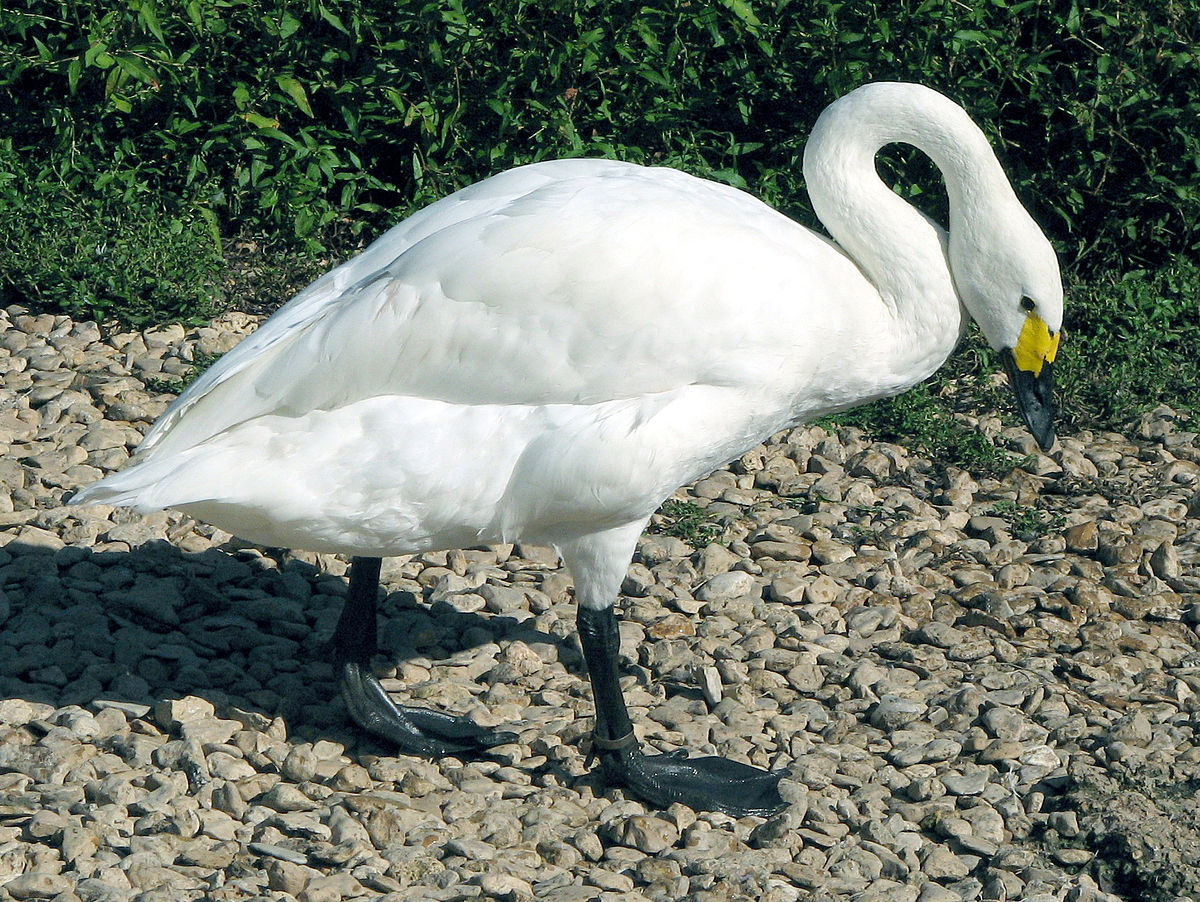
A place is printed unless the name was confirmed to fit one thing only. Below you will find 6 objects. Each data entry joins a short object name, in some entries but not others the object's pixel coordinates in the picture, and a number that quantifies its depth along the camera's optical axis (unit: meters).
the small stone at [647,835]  7.52
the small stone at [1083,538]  10.52
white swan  7.45
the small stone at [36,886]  6.74
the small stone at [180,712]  8.09
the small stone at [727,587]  9.92
